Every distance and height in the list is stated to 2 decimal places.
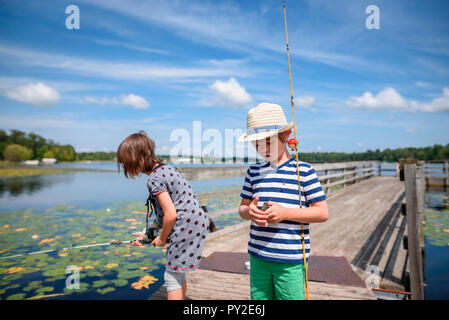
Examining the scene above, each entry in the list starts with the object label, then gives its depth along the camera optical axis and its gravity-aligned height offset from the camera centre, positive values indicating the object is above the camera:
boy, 1.42 -0.27
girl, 1.82 -0.33
